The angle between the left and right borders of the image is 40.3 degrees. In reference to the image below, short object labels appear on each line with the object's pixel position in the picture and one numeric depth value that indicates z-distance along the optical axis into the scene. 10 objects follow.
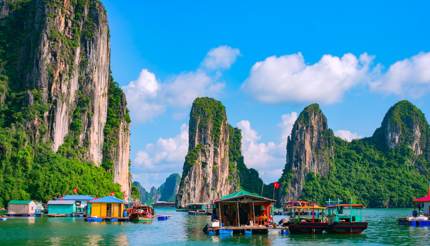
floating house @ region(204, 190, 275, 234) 52.06
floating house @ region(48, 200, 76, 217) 90.31
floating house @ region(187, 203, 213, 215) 129.25
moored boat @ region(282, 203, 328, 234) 53.50
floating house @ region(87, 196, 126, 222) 77.25
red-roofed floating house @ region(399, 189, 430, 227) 67.75
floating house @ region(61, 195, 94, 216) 92.38
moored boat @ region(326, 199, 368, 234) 53.47
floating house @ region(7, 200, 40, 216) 87.59
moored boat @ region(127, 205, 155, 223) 74.50
